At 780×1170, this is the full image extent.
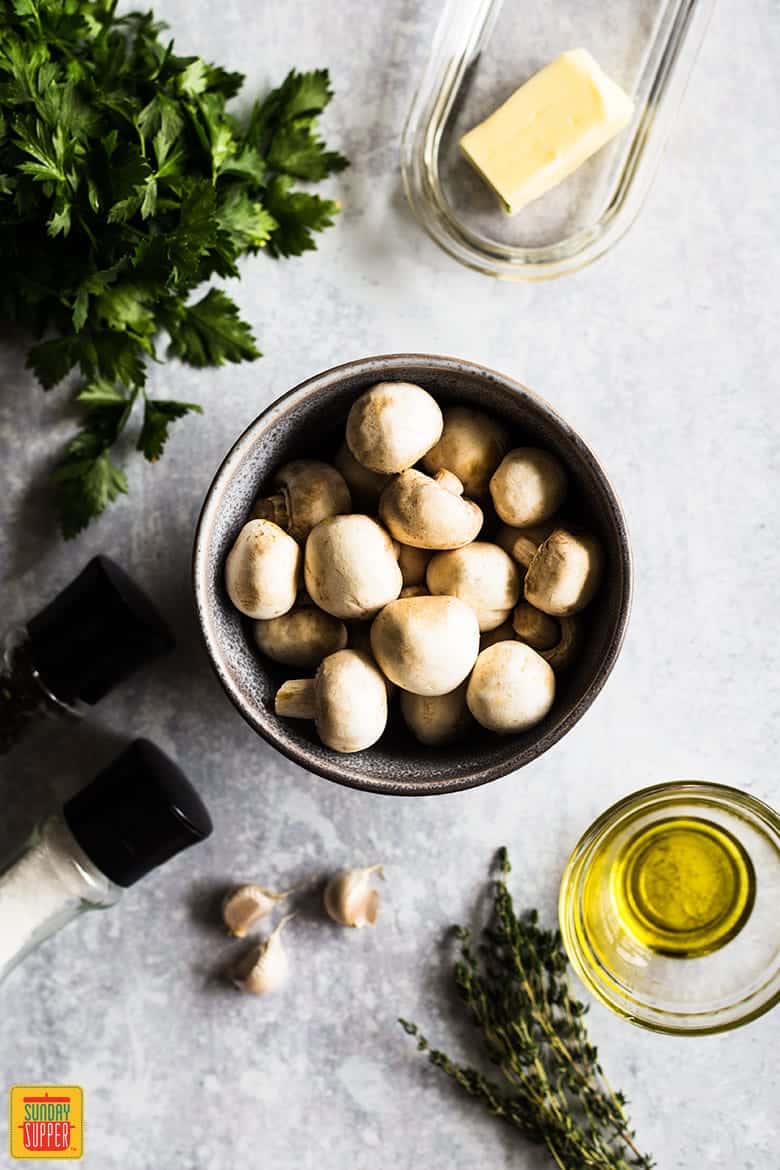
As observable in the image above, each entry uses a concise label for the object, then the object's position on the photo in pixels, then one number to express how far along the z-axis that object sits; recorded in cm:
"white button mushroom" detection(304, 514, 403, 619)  76
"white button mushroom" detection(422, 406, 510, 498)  81
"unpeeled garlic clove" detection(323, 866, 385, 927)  95
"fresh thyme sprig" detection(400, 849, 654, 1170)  93
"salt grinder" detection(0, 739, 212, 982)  88
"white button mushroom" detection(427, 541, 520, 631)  78
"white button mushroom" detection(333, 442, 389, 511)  82
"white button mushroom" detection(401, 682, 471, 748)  81
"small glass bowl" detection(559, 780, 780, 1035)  90
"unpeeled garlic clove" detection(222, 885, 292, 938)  96
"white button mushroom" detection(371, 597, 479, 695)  75
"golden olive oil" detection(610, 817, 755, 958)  93
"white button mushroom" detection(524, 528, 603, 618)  77
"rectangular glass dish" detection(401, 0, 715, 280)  96
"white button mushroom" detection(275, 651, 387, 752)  76
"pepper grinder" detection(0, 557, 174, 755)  88
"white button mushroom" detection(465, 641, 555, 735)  77
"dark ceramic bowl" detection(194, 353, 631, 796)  76
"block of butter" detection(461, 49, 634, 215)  90
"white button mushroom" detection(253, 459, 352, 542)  80
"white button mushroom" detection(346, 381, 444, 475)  76
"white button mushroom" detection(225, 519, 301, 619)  77
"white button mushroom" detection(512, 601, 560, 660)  81
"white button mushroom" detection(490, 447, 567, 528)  78
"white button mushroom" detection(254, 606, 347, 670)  81
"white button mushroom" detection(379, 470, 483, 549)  76
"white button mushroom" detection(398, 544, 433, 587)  82
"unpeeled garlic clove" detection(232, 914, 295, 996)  96
